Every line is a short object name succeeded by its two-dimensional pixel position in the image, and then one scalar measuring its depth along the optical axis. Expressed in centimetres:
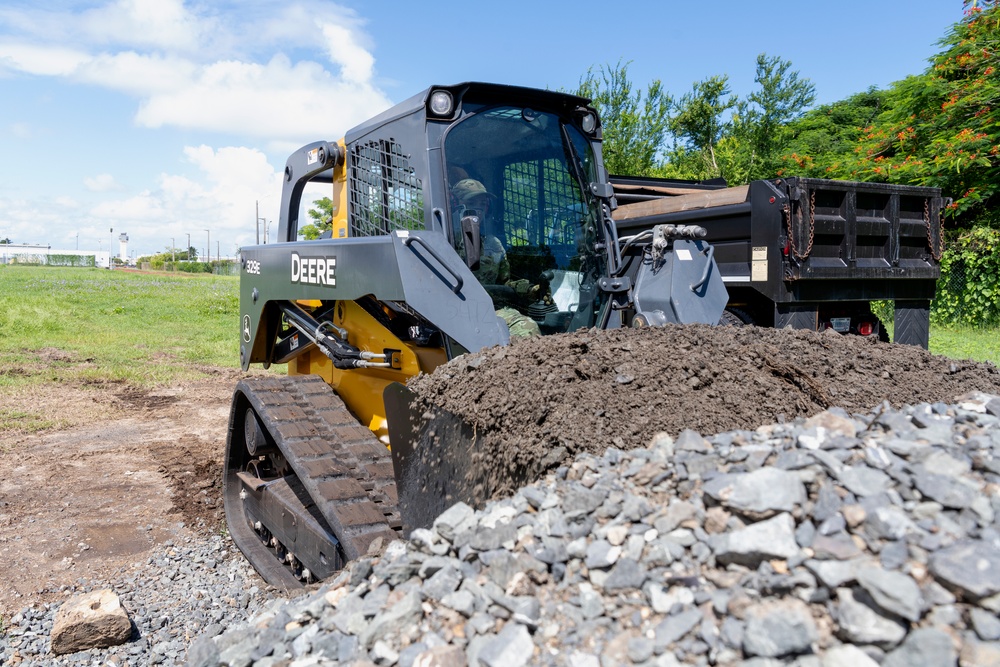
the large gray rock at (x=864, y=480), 209
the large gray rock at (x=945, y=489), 203
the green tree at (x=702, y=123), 2231
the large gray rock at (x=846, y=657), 172
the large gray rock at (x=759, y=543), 198
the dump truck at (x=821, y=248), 736
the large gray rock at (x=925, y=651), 169
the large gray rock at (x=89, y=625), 368
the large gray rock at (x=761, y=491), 209
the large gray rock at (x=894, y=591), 176
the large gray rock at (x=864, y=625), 175
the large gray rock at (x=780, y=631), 178
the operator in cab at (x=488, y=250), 396
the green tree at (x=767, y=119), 2428
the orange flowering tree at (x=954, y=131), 1366
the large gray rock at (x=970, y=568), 177
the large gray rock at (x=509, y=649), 199
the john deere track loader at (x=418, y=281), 356
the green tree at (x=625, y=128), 1795
